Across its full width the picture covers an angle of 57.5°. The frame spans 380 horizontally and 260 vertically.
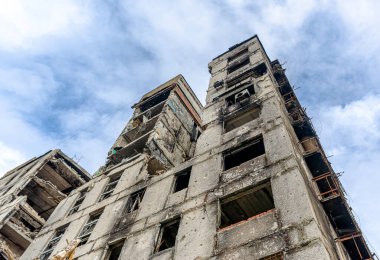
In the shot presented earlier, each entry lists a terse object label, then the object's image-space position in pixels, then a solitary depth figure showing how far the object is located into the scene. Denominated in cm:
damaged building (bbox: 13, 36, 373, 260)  974
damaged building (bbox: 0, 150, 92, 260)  2120
